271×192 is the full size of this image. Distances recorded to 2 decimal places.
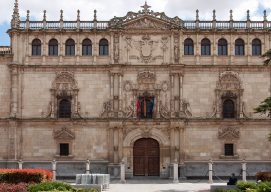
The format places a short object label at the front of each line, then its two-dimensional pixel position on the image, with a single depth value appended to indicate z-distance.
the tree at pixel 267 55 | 28.70
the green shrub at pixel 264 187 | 22.50
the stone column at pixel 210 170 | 35.95
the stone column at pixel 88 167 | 38.13
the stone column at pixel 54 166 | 36.22
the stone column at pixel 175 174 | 36.74
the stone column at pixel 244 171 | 36.19
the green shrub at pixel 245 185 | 25.19
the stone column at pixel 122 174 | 36.16
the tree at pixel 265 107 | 28.41
